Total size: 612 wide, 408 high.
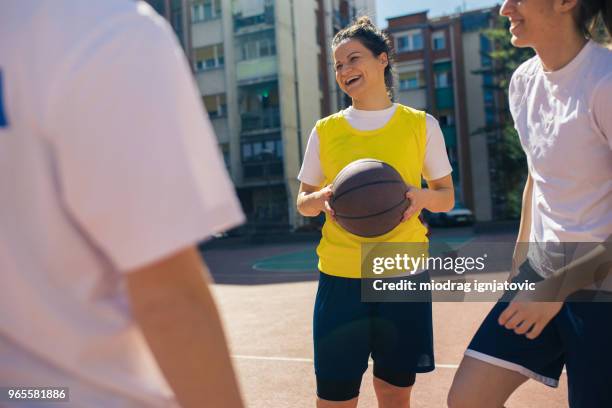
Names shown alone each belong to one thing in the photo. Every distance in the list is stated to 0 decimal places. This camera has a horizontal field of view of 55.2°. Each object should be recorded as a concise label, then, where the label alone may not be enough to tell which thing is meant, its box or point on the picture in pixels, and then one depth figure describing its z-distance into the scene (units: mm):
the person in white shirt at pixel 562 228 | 2104
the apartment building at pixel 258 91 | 30031
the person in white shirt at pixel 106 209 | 801
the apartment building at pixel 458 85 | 34031
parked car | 27469
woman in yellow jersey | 2809
